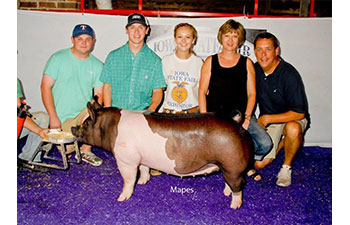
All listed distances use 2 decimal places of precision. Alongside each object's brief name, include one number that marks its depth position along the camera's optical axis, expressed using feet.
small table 8.70
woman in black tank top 9.27
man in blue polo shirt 9.79
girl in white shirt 10.05
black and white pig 7.13
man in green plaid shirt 9.99
